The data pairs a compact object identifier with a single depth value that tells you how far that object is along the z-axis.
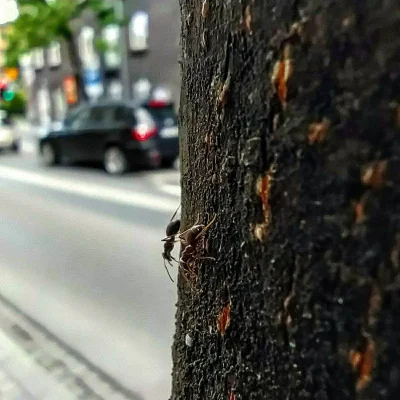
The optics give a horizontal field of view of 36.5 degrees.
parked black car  12.34
